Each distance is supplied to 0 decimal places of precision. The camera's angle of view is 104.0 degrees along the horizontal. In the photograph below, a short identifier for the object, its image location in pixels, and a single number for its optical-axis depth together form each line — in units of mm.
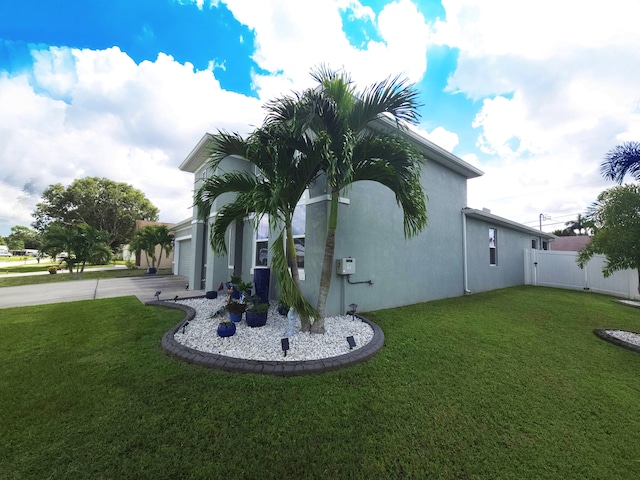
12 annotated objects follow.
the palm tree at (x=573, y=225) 35906
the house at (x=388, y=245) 5652
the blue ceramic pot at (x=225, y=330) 4344
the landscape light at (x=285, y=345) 3518
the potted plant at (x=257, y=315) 4965
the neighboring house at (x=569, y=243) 25997
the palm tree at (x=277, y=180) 3871
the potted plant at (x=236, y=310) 5039
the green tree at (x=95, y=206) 28109
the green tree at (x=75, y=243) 14203
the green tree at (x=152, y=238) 16875
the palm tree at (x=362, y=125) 4078
